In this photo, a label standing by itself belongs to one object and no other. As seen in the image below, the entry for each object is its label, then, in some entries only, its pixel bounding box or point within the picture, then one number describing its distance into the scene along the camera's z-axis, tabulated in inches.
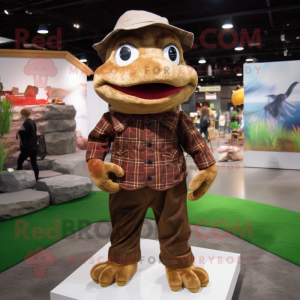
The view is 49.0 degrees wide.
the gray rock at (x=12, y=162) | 229.1
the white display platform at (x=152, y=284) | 68.9
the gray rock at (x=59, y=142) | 263.9
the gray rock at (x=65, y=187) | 165.8
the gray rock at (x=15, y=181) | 169.0
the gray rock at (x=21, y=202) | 143.0
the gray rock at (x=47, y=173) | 216.5
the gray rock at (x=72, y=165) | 224.3
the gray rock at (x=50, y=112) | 258.7
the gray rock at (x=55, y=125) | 259.3
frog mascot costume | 66.2
